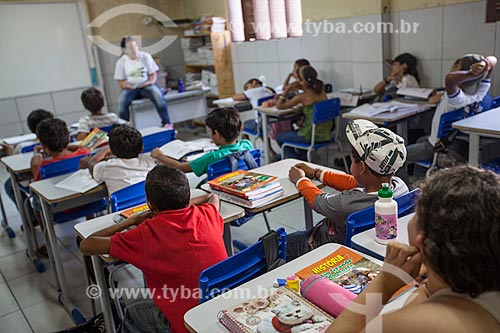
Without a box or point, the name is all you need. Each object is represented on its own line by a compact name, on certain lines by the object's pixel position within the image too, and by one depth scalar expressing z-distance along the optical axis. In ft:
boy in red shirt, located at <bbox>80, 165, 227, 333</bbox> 5.60
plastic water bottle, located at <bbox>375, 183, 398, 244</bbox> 5.24
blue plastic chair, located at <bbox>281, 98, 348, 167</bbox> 13.66
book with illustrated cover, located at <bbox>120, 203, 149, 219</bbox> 7.11
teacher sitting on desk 19.74
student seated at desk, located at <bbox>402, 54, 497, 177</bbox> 10.98
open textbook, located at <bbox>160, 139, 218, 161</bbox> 9.88
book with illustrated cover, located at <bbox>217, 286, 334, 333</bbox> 3.98
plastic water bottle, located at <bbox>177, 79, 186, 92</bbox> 22.20
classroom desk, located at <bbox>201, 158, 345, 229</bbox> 7.19
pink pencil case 4.13
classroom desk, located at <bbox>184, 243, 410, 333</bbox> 4.24
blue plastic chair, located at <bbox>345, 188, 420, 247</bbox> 5.72
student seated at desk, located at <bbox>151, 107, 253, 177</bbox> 9.13
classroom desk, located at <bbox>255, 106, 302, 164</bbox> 14.82
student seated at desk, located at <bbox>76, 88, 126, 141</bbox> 13.67
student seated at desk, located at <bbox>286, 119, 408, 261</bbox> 5.93
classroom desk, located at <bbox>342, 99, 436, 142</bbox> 12.56
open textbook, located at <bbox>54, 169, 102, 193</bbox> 8.97
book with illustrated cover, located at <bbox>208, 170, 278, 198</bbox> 7.26
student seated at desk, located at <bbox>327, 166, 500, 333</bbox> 2.81
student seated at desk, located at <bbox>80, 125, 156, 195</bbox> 8.95
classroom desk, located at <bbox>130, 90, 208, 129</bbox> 20.89
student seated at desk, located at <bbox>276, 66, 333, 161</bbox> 14.35
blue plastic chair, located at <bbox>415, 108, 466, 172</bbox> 10.85
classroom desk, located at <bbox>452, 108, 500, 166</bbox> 9.17
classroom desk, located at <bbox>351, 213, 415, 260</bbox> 5.25
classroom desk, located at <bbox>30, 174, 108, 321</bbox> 8.75
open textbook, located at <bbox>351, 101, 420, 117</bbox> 13.02
